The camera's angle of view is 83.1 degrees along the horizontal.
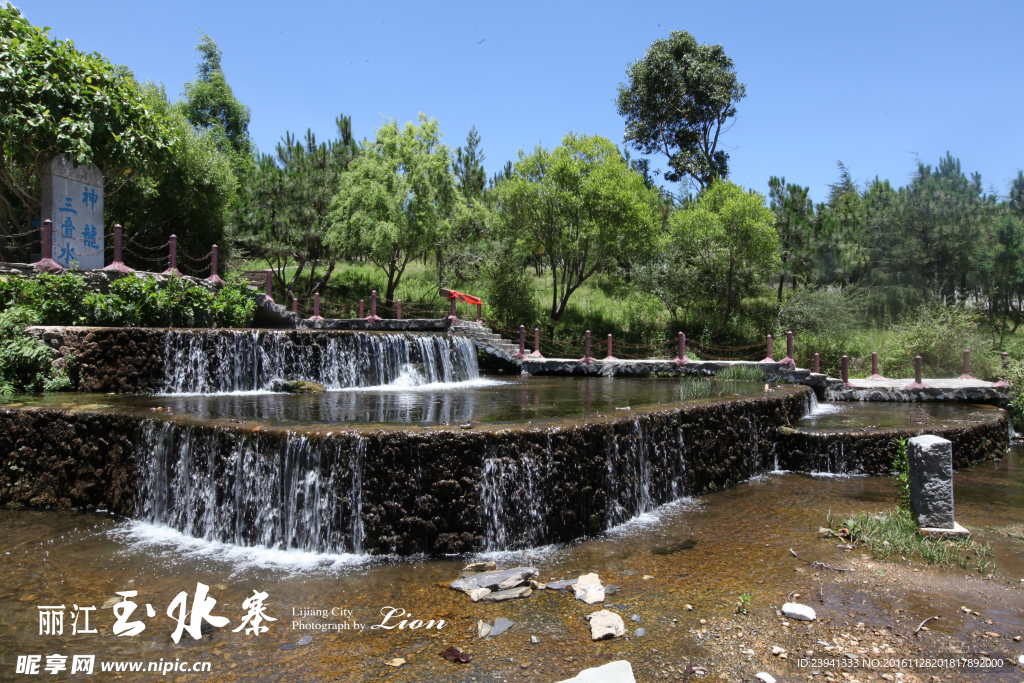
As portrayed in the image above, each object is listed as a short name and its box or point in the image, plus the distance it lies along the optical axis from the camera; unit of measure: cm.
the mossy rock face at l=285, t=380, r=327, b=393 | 1137
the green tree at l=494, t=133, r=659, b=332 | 2170
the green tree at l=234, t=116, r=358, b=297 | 2717
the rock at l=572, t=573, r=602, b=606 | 447
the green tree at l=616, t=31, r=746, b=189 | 3116
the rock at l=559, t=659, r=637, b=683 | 321
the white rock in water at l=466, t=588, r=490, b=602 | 449
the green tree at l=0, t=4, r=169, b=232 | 1318
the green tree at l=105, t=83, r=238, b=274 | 2109
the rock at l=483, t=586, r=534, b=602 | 448
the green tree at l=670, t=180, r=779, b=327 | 2253
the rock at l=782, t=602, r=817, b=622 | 410
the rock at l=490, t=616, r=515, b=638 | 400
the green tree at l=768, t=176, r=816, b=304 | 2738
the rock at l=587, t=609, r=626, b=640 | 391
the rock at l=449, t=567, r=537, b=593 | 469
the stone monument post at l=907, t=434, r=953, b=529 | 551
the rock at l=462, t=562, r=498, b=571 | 512
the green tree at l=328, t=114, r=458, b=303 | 2520
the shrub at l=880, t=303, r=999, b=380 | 1820
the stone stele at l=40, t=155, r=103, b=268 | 1436
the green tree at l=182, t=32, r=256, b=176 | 2995
